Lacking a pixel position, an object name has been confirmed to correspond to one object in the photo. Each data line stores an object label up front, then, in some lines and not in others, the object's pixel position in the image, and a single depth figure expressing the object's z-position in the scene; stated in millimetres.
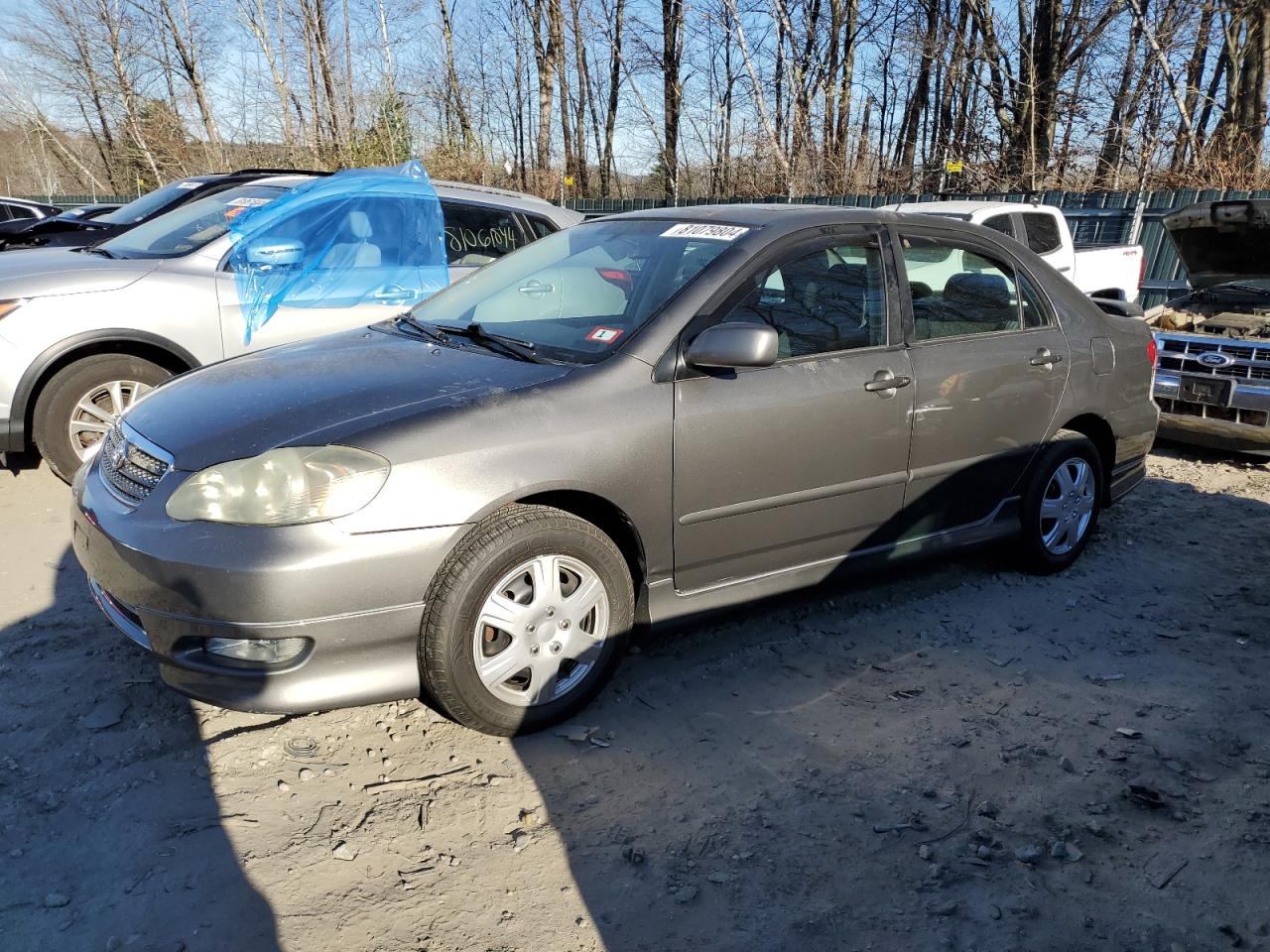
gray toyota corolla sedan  2666
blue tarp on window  5668
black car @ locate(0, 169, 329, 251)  7332
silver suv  5023
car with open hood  6465
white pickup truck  8484
